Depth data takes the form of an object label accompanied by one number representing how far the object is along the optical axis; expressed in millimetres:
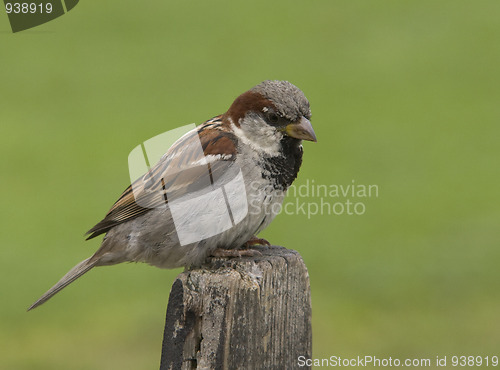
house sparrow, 6555
